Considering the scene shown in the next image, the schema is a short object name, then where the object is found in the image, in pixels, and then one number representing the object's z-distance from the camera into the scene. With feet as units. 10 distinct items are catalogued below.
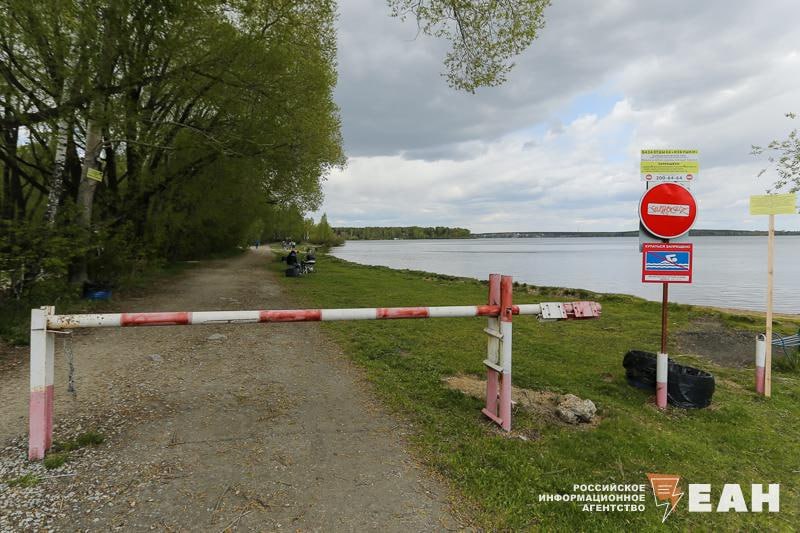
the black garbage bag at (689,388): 16.20
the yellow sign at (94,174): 31.24
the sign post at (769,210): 18.11
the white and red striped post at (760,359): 18.21
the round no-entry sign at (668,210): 16.39
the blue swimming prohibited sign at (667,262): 16.37
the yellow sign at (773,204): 17.97
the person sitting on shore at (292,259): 75.44
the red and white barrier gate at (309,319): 10.74
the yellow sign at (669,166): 16.37
